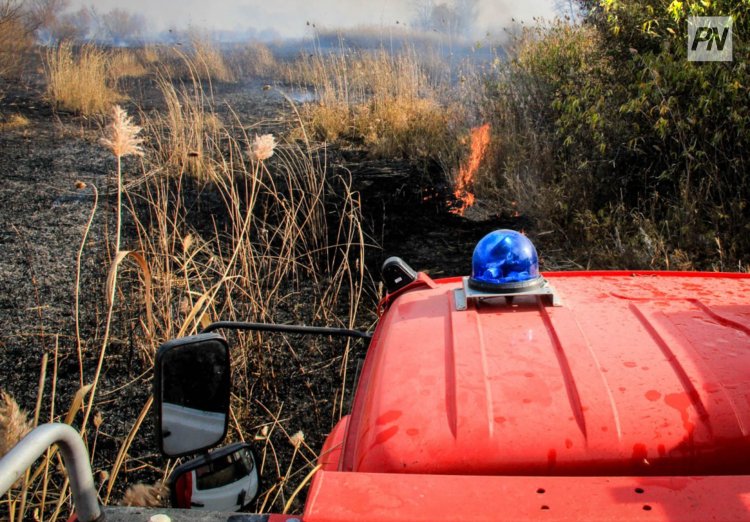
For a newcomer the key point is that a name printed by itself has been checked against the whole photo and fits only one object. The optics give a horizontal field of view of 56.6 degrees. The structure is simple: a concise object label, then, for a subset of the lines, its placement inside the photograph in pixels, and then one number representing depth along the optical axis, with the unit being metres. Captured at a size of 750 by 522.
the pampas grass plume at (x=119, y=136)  2.03
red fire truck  0.84
